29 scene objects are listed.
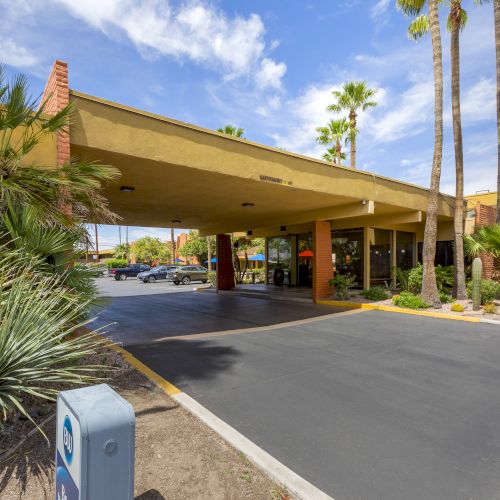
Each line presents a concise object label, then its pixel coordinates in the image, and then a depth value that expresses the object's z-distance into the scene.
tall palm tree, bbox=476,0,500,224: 14.03
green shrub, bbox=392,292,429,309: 12.38
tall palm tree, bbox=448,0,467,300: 13.59
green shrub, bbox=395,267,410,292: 15.18
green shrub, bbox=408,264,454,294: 14.20
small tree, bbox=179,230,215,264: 44.16
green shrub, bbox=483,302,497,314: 11.19
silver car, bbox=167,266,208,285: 30.19
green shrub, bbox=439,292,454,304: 13.38
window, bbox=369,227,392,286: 17.09
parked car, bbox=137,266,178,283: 33.25
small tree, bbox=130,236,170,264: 58.94
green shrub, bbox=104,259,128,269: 53.62
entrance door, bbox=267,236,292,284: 20.91
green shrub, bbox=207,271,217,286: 26.04
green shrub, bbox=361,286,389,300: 14.49
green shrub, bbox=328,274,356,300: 14.69
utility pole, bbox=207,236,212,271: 37.78
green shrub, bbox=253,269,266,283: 32.27
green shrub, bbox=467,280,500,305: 12.10
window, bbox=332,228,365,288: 17.20
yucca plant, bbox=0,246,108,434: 2.99
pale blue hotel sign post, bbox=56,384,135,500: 2.00
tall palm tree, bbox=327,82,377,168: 24.94
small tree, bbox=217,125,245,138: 27.06
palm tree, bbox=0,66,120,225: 4.76
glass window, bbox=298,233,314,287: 19.66
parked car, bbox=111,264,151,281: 38.47
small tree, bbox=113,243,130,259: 69.82
